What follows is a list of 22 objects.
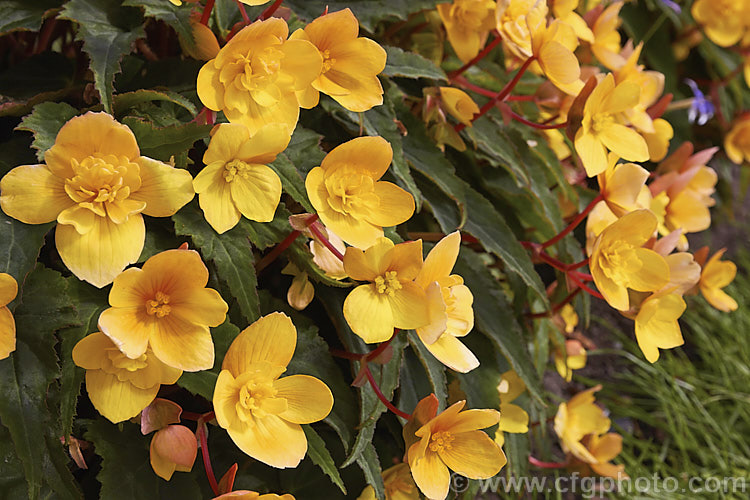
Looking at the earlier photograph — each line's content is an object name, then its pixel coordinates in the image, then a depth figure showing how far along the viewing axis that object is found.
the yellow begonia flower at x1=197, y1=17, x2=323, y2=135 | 0.57
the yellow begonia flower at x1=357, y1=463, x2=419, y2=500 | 0.75
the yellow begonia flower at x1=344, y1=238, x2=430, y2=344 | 0.58
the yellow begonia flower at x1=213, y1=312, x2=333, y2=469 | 0.54
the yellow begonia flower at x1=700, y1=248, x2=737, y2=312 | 1.01
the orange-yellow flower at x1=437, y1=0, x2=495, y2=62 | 0.87
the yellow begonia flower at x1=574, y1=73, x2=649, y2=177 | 0.77
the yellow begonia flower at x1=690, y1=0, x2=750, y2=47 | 1.48
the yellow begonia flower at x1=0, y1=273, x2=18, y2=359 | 0.51
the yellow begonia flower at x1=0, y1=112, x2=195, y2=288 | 0.51
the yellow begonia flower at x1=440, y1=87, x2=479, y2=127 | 0.81
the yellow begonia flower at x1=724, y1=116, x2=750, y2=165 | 1.63
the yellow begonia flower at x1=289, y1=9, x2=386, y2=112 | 0.60
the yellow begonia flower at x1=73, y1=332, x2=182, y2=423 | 0.53
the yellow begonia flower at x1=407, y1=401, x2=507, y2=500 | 0.62
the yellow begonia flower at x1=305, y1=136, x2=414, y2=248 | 0.60
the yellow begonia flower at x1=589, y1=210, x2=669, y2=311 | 0.75
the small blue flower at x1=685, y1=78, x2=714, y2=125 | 1.51
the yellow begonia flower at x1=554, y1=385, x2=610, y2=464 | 1.12
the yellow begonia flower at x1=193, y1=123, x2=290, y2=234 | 0.55
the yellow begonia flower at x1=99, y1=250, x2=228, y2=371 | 0.51
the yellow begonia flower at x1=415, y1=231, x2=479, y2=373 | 0.58
